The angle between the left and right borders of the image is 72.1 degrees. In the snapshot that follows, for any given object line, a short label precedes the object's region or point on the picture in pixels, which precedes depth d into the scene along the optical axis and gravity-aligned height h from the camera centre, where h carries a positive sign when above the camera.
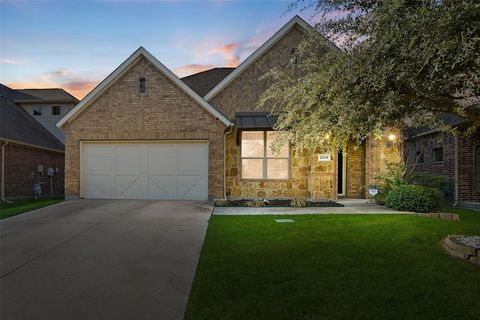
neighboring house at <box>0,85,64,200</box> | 14.87 +0.27
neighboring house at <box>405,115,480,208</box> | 12.67 -0.12
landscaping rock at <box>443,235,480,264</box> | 5.09 -1.40
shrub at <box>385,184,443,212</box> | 9.80 -1.14
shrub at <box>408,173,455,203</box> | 11.71 -0.79
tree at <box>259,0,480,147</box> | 4.31 +1.36
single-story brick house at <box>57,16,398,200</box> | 12.37 +0.66
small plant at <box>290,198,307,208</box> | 11.20 -1.46
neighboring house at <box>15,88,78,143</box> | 21.12 +3.26
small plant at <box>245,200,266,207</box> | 11.27 -1.49
